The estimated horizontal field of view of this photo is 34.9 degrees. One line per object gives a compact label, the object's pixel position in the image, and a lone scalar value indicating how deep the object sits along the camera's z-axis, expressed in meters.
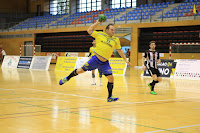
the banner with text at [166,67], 19.06
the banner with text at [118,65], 21.54
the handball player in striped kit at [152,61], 11.13
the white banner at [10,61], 30.00
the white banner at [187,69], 17.89
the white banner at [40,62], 26.83
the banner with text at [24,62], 28.66
